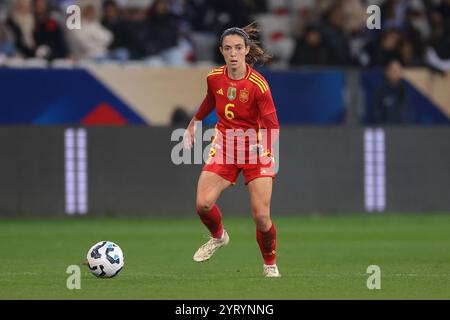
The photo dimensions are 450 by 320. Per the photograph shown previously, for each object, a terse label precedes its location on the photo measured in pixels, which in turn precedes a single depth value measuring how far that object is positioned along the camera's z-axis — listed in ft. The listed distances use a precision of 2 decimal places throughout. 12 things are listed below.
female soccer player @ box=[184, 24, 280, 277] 40.04
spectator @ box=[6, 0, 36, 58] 69.87
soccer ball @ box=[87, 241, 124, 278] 38.99
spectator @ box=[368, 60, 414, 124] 72.84
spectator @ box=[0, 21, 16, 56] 69.36
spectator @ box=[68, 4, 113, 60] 70.85
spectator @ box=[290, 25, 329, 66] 74.95
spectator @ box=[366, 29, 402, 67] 75.41
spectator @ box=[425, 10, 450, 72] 76.59
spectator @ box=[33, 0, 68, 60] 69.56
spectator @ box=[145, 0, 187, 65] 72.95
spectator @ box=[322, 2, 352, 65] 75.77
